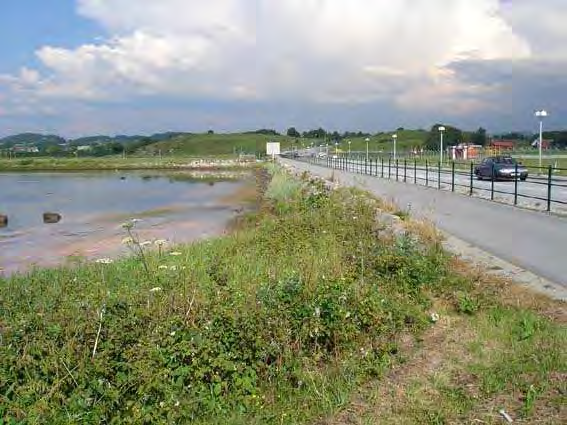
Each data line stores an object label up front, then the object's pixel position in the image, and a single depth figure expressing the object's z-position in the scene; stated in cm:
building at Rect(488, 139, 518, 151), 9146
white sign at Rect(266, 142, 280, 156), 10798
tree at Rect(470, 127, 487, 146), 12264
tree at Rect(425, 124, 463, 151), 11821
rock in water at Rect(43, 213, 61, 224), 3106
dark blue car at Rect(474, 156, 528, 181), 3155
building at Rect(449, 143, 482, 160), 6750
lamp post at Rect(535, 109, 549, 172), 3388
